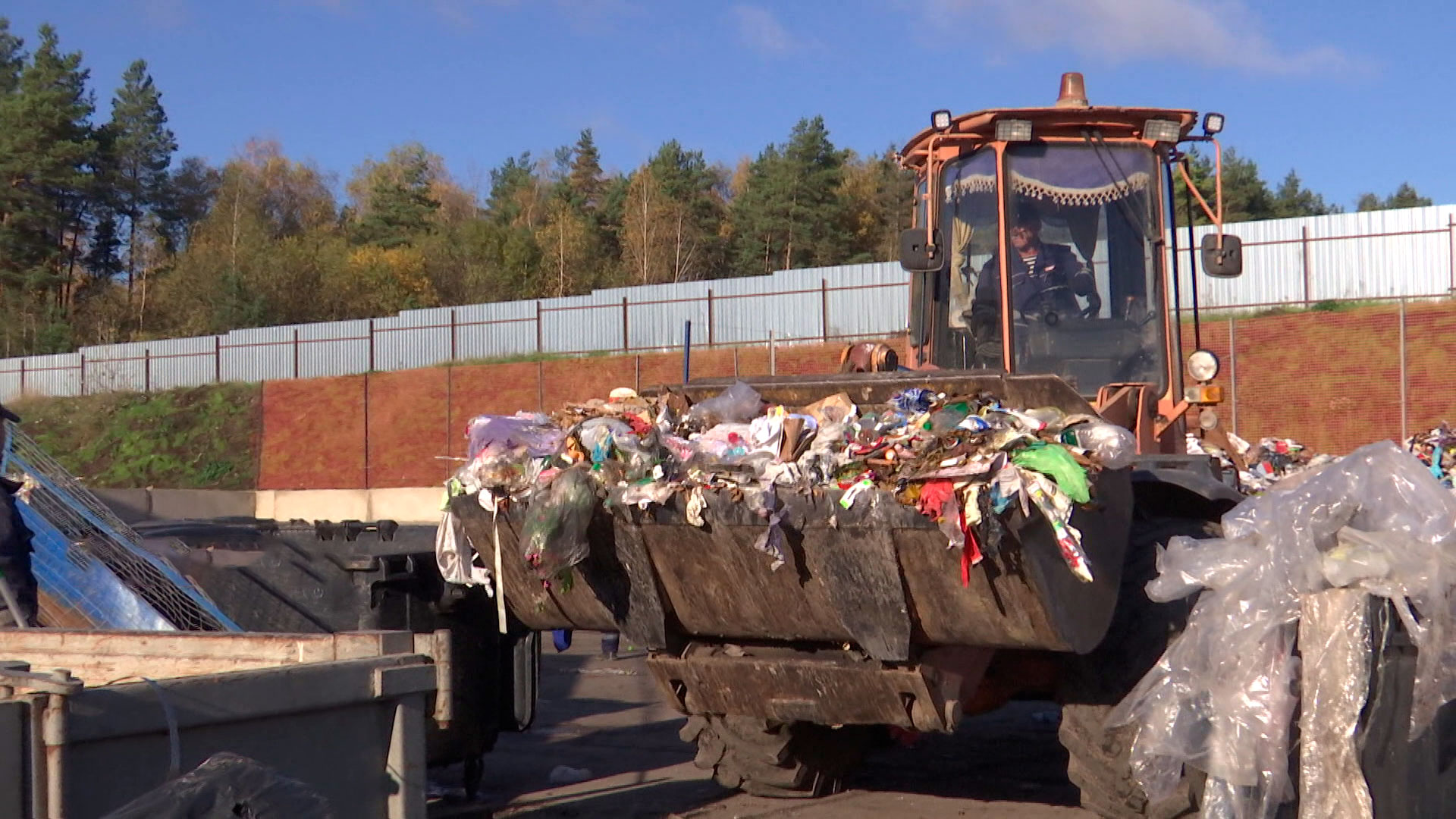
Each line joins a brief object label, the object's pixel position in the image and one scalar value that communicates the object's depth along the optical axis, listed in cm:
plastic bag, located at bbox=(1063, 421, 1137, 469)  483
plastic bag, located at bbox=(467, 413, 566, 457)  563
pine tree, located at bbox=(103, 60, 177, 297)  6881
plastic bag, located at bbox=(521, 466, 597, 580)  538
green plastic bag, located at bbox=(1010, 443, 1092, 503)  459
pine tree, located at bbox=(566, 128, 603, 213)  7469
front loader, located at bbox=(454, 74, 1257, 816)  496
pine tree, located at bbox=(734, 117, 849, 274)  5750
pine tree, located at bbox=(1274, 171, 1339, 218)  5800
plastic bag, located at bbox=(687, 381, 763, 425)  575
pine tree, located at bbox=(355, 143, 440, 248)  6675
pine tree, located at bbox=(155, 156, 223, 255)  7131
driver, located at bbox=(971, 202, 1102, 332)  696
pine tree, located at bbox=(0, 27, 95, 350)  5538
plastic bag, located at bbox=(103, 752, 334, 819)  275
